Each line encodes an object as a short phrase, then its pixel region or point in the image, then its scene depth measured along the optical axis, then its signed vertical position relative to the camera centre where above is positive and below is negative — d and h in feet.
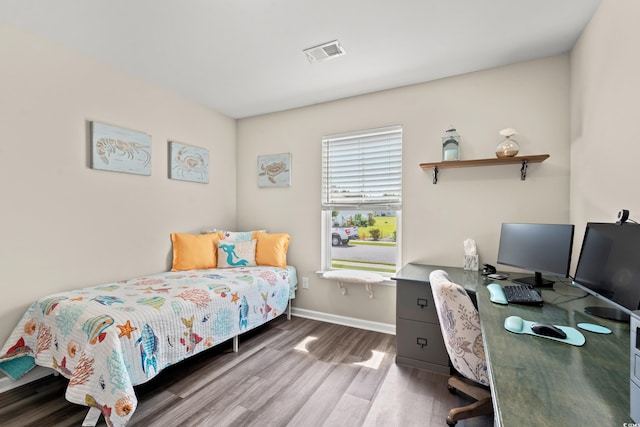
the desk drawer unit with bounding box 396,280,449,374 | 7.37 -3.20
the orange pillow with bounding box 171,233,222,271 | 10.04 -1.57
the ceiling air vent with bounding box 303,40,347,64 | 7.30 +4.24
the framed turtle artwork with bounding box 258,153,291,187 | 11.78 +1.67
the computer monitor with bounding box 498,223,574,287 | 6.10 -0.88
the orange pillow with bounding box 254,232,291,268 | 10.88 -1.56
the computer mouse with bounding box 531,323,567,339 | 3.77 -1.63
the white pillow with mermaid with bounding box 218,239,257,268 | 10.53 -1.69
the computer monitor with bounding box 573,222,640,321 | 3.92 -0.87
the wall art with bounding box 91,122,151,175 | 8.12 +1.81
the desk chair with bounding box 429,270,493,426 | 5.01 -2.30
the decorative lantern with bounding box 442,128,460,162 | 8.46 +1.97
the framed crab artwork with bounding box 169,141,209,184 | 10.31 +1.77
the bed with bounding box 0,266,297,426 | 5.27 -2.76
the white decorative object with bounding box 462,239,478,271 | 8.20 -1.31
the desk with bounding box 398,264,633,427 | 2.37 -1.70
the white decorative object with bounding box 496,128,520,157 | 7.68 +1.78
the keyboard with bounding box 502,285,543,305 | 5.21 -1.63
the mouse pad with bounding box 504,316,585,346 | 3.71 -1.68
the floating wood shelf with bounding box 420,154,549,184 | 7.46 +1.38
